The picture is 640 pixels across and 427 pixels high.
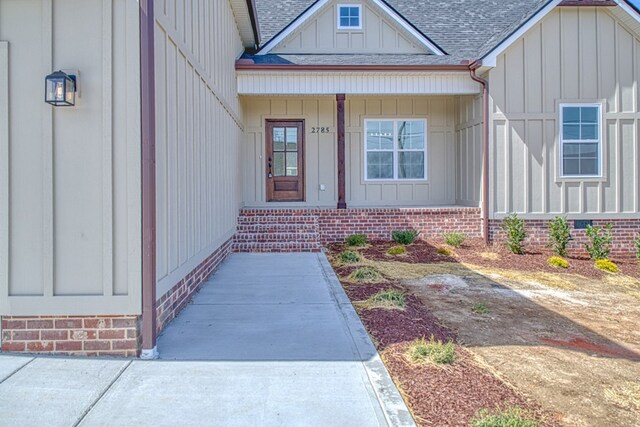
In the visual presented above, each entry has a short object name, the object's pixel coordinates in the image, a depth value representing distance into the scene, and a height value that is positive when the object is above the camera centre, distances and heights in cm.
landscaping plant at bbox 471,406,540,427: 272 -123
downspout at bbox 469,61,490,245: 1000 +116
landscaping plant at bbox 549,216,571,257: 936 -50
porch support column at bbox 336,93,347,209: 1057 +111
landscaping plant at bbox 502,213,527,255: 949 -50
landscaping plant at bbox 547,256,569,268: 848 -94
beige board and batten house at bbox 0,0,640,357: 373 +111
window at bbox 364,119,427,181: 1211 +157
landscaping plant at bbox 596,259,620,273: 824 -99
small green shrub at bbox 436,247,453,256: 941 -83
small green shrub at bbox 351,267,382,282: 692 -96
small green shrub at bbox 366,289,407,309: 544 -106
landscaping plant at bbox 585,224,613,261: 918 -67
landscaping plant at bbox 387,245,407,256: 928 -79
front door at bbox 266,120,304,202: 1204 +127
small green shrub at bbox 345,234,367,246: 1011 -63
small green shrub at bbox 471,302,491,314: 541 -114
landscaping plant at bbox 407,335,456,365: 373 -115
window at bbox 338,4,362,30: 1200 +492
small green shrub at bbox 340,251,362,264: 844 -85
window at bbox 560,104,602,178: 1011 +149
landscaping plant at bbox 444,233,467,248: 995 -62
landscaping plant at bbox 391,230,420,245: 1023 -57
